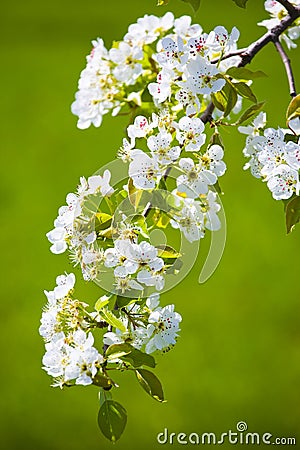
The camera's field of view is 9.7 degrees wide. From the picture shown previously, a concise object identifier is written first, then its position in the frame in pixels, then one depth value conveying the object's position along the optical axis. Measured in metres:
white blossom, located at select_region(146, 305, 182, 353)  1.40
